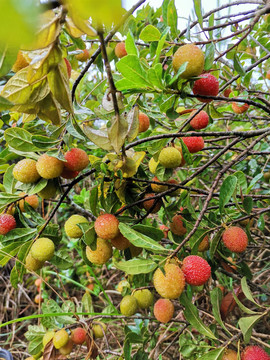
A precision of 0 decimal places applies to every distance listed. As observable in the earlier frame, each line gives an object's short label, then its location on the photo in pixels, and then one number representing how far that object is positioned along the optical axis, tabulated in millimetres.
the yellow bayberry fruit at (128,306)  272
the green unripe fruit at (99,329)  352
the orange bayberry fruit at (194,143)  250
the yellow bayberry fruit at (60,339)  293
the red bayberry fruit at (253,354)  199
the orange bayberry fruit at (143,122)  249
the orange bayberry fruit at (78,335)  311
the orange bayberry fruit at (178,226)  256
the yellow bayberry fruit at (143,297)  283
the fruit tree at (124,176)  147
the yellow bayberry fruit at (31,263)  218
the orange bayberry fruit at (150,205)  241
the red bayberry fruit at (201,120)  233
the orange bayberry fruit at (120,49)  325
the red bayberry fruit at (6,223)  221
